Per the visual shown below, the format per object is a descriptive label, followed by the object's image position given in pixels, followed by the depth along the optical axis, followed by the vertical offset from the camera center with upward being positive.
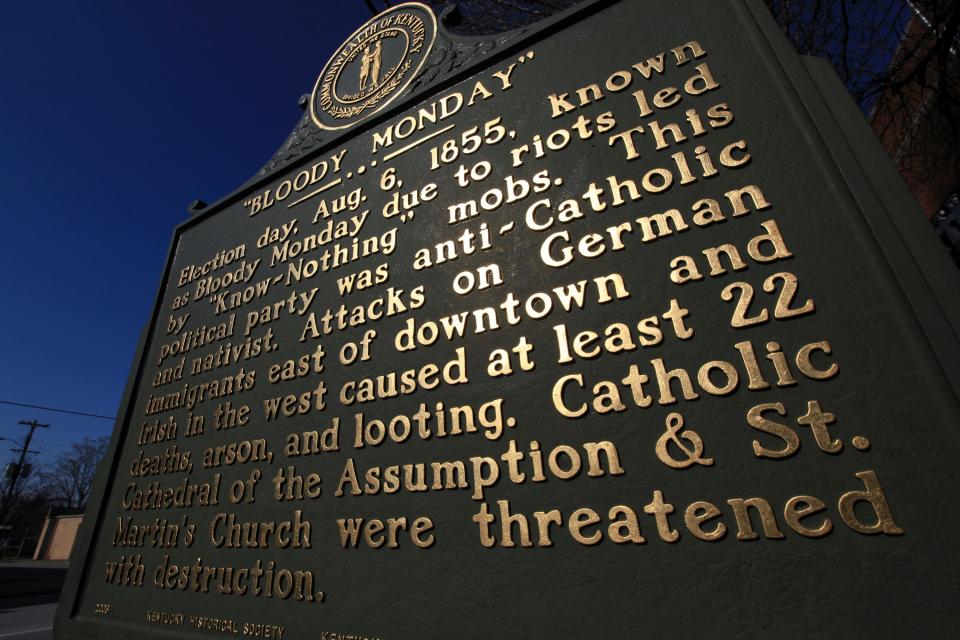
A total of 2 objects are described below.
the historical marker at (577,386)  0.40 +0.18
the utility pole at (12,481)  24.21 +8.65
